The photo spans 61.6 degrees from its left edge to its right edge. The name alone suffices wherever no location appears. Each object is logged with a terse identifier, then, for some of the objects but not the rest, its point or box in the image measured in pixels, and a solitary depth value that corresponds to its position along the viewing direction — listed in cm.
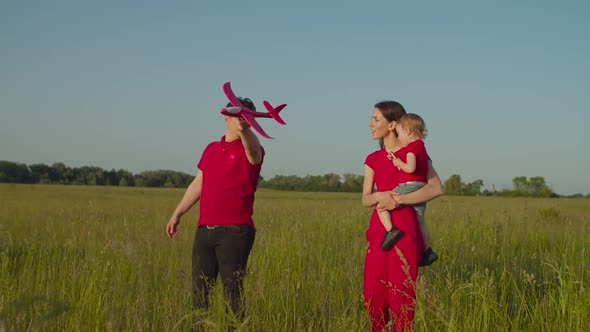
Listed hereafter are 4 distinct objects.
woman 317
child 321
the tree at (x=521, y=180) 5808
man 343
